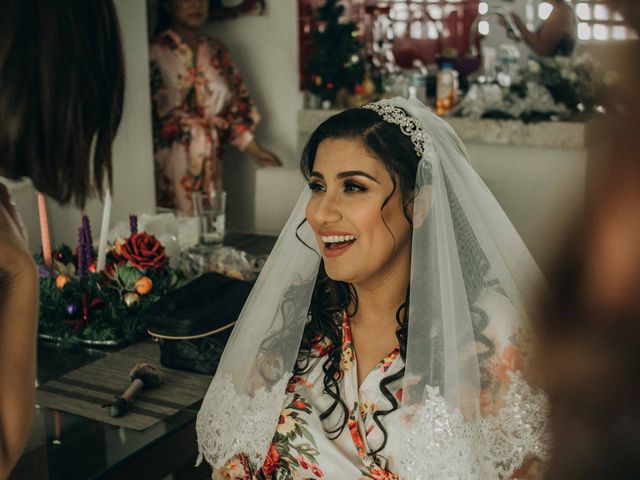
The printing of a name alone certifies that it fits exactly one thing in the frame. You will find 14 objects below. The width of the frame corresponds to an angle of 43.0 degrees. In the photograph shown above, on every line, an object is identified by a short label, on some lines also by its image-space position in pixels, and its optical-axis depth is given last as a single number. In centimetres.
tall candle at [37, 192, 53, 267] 206
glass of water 248
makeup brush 163
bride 147
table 138
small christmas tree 438
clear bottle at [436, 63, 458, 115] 435
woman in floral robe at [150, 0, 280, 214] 415
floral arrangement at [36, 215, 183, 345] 196
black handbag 175
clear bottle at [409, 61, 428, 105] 439
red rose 205
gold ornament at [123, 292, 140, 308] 199
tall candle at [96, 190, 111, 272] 210
